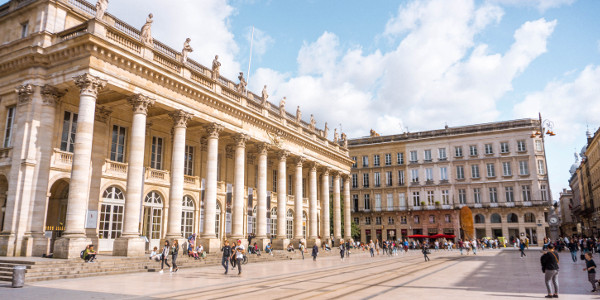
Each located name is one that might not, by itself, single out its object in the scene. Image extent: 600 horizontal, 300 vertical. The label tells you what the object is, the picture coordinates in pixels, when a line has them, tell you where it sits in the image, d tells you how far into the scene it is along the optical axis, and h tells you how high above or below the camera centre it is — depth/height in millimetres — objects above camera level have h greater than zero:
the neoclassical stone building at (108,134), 18891 +5287
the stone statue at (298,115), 38662 +10578
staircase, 14469 -1684
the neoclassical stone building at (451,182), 54625 +6345
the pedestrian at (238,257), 16922 -1352
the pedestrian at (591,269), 11656 -1277
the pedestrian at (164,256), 17880 -1373
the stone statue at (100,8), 19531 +10674
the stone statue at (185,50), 24562 +10787
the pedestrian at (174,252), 18125 -1233
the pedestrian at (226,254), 17812 -1277
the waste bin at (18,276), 12453 -1569
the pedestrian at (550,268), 10578 -1138
